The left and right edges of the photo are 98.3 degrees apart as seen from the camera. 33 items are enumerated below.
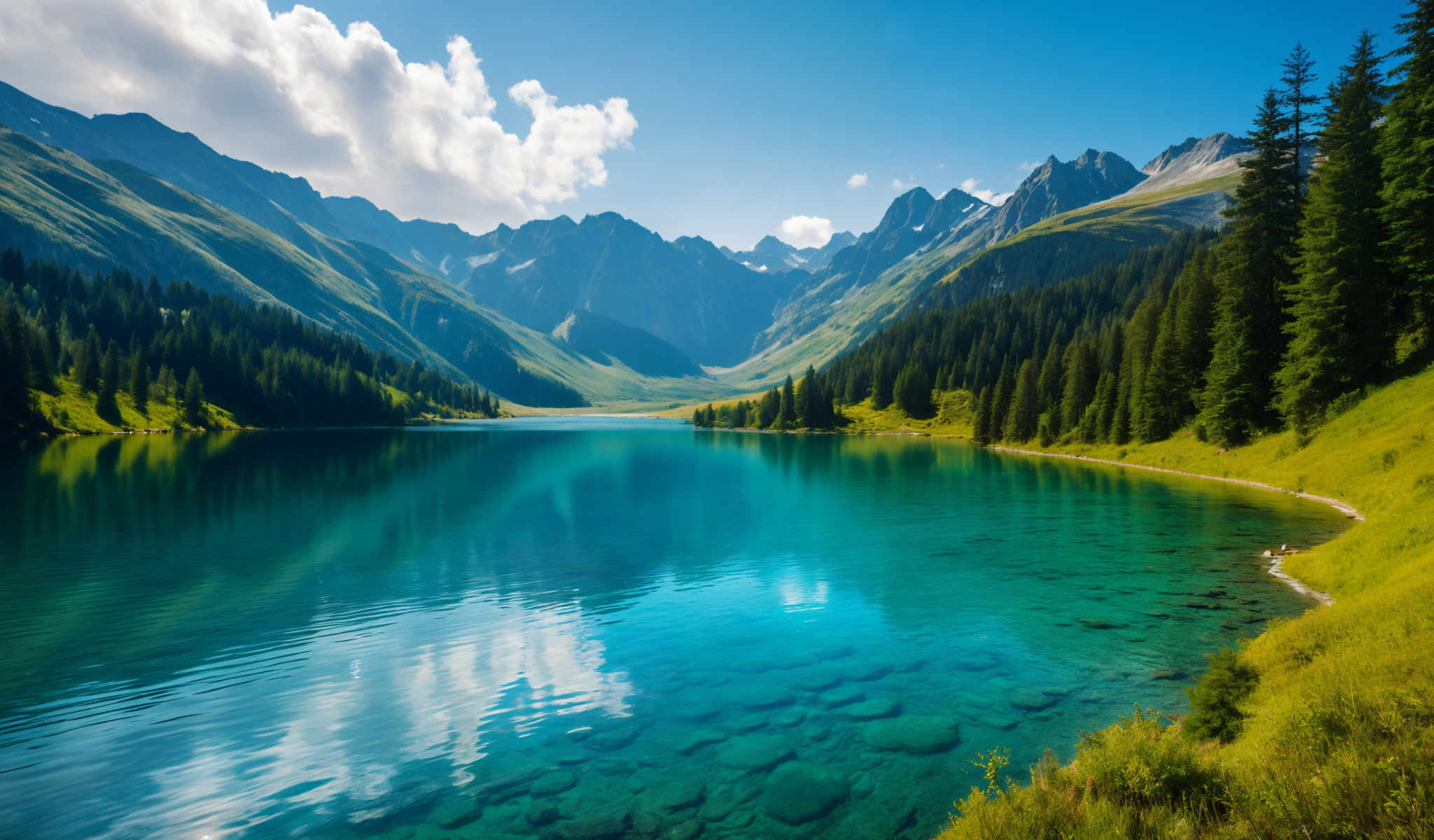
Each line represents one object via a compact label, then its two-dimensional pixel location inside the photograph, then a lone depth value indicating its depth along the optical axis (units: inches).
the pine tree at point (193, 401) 6988.2
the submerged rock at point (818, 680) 884.6
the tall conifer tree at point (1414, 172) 2031.3
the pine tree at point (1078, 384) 4658.0
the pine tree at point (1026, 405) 5339.6
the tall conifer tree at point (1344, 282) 2221.9
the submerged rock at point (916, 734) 703.7
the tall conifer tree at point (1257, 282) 2733.8
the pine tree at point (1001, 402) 5713.6
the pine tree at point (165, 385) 6867.1
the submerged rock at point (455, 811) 578.9
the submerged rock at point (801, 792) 588.4
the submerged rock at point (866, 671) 914.1
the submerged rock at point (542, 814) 575.8
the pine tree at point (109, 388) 6043.3
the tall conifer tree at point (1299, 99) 2559.1
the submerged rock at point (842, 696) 831.7
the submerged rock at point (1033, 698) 791.7
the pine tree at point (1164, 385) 3476.9
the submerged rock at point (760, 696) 836.0
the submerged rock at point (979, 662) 929.5
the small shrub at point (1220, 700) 595.8
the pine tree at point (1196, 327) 3307.1
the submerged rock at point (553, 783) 629.6
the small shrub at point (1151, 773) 412.8
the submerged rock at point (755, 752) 680.4
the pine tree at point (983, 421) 5821.9
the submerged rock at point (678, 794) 601.3
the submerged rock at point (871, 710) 783.7
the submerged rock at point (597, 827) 552.1
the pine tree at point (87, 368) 6156.5
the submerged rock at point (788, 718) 772.6
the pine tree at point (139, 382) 6535.4
